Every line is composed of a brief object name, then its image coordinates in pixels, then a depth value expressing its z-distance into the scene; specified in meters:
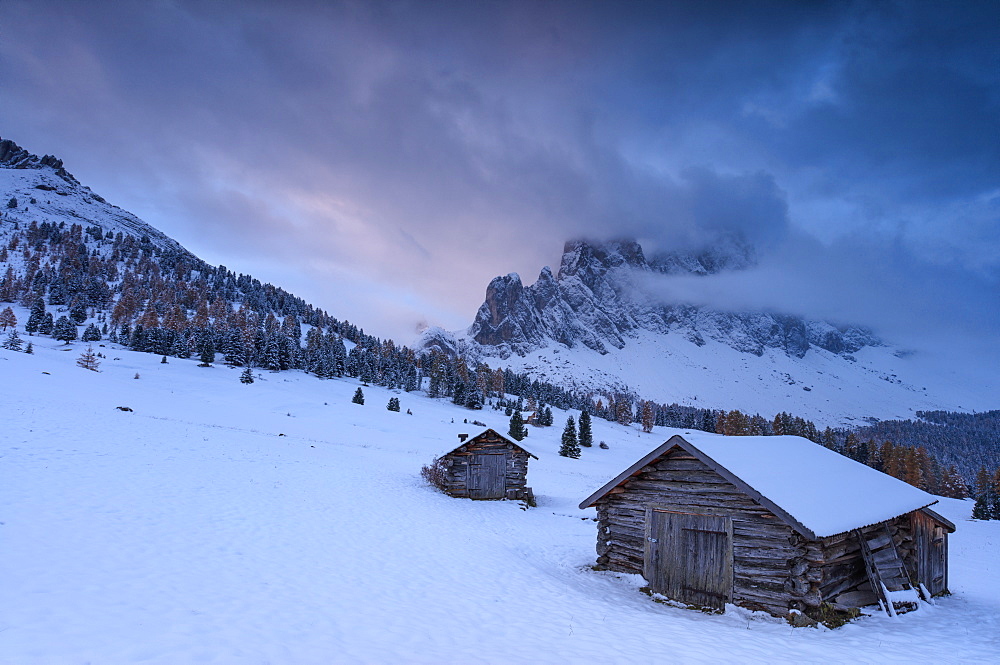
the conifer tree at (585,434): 76.88
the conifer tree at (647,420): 125.06
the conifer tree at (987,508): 52.00
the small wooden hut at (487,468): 31.19
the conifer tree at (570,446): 64.12
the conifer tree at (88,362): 60.91
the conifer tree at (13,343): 63.01
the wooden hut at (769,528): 12.20
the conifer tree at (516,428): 66.81
